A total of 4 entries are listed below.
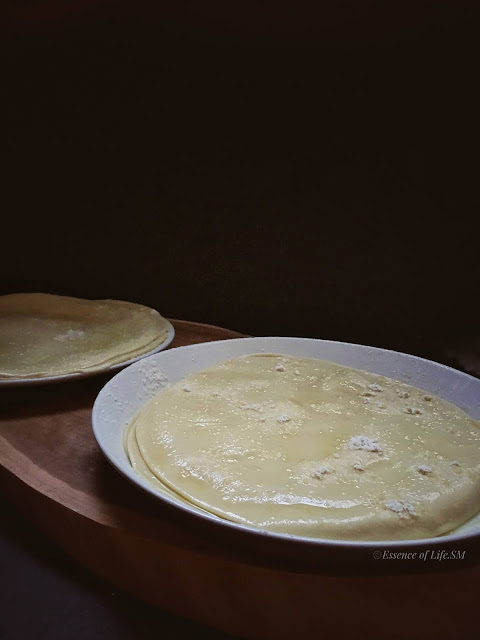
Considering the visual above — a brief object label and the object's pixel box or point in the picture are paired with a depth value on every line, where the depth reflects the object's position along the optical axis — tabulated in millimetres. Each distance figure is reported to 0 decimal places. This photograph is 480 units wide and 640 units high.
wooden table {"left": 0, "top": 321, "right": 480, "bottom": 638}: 264
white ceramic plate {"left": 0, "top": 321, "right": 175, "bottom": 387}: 424
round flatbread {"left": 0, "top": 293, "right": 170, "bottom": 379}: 463
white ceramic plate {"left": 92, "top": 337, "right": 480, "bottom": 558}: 296
